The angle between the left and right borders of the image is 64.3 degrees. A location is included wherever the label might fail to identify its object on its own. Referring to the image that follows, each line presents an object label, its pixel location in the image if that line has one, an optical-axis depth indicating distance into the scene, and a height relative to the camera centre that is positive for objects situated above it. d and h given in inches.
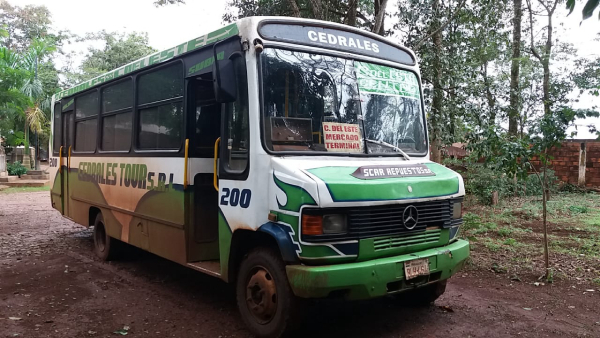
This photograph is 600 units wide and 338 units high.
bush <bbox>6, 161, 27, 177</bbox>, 928.9 -36.3
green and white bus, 145.3 -4.0
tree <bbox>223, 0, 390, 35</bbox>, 415.8 +147.9
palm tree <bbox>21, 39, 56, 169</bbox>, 791.1 +111.1
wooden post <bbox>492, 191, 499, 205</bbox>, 491.8 -32.9
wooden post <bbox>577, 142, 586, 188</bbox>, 652.1 +3.3
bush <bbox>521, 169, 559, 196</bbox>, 618.8 -24.8
